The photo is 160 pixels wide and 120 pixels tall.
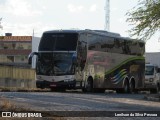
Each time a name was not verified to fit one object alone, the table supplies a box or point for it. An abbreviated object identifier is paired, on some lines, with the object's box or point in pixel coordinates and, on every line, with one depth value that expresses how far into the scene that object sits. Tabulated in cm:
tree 2970
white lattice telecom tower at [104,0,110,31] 10269
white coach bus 3256
